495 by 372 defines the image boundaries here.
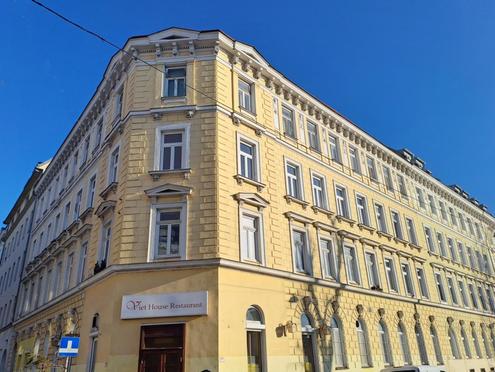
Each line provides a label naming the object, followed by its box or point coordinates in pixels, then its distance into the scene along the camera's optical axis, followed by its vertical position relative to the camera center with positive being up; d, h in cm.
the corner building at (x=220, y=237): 1343 +513
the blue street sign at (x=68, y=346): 1171 +58
